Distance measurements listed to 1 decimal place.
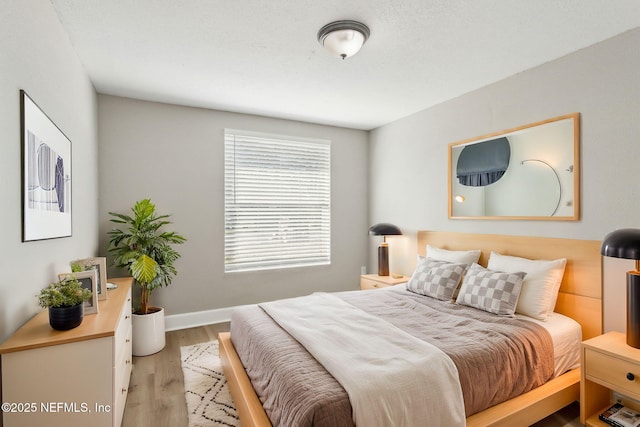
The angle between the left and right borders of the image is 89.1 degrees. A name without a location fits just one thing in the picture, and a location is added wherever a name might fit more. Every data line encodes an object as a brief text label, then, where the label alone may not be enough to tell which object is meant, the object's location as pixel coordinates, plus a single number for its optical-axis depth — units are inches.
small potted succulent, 62.9
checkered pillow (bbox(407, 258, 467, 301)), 115.0
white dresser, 55.7
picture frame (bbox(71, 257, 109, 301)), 91.3
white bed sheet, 88.5
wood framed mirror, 101.7
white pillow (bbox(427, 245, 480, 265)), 124.3
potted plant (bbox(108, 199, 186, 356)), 119.2
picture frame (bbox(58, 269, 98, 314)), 75.9
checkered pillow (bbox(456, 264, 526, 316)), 97.0
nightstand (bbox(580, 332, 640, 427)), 72.6
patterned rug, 85.3
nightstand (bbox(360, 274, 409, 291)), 148.8
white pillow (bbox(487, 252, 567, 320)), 95.7
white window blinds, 161.5
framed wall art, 62.3
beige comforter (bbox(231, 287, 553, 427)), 58.4
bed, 72.1
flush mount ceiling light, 85.0
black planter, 62.8
